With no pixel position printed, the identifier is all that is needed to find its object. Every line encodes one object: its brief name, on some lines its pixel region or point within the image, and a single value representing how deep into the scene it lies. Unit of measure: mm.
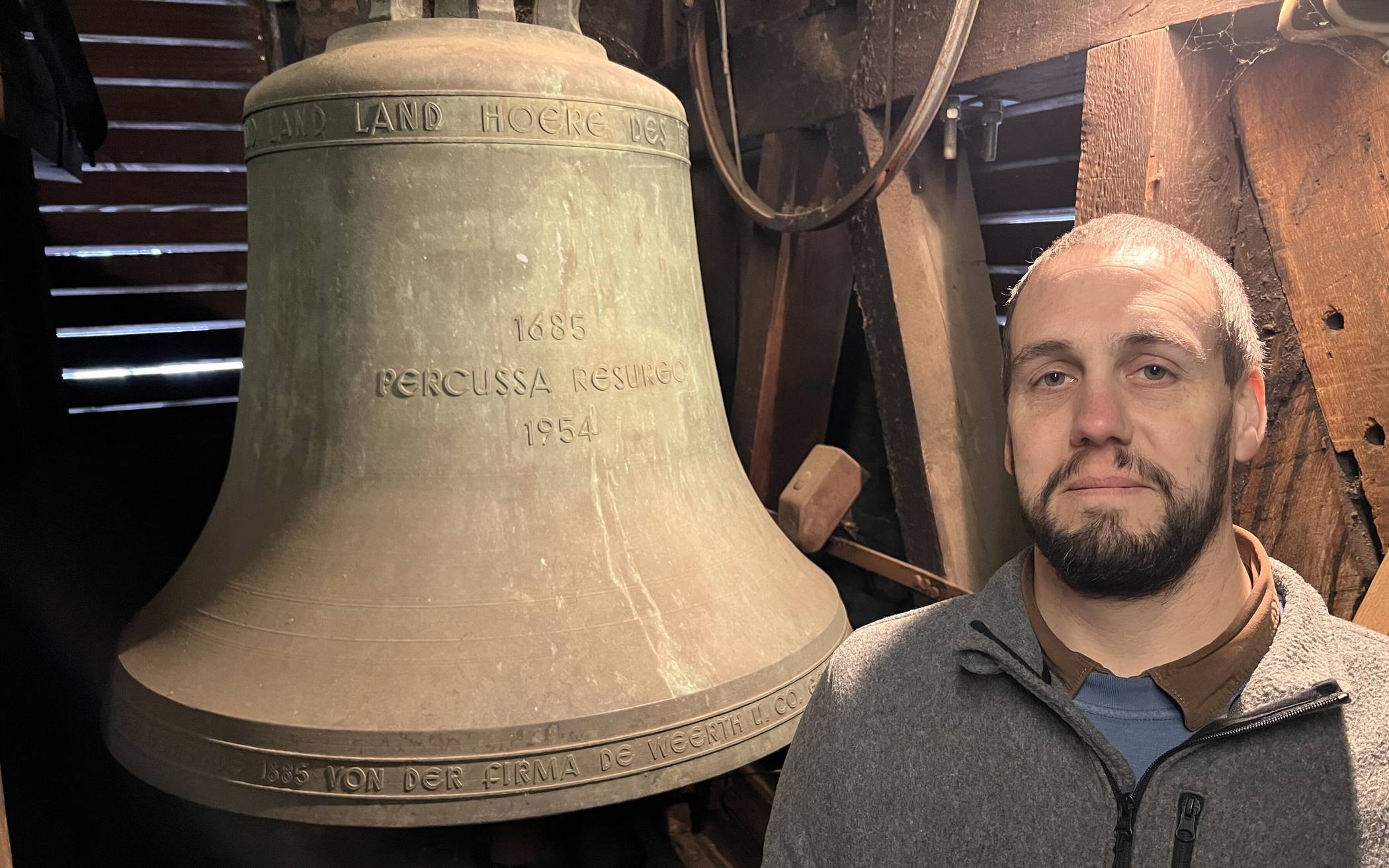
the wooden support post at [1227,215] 1257
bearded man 808
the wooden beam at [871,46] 1457
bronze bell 1104
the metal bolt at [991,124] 1872
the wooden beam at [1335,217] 1172
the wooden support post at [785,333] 2275
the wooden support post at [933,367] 1910
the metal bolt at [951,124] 1838
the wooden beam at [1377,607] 1104
